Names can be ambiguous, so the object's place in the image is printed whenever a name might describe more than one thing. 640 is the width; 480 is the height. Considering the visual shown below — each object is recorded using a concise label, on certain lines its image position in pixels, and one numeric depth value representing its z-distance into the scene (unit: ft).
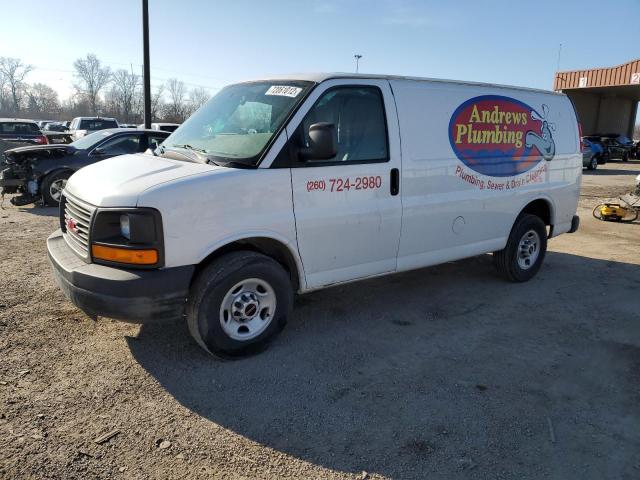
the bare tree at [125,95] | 261.38
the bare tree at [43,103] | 296.51
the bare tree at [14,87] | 336.14
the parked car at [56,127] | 111.24
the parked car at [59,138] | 60.18
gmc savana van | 11.17
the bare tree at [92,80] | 310.04
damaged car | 32.89
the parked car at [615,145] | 97.01
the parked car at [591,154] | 78.89
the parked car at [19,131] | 58.59
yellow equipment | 33.91
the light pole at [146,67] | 44.57
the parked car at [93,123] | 72.74
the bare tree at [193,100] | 215.20
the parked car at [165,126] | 59.84
